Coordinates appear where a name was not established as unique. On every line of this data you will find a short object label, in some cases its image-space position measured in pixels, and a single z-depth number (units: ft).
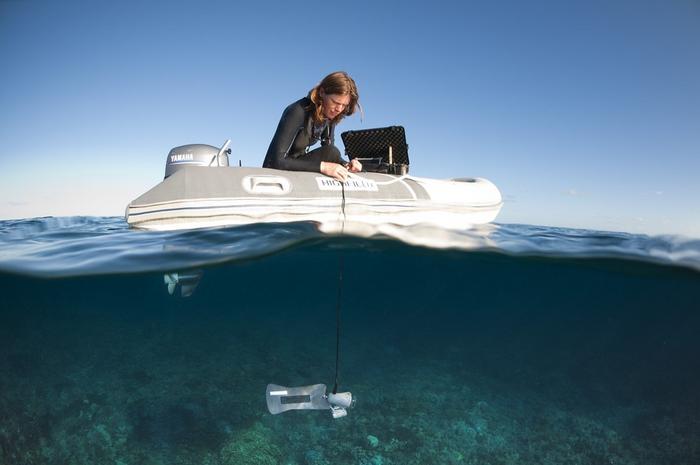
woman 13.34
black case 17.47
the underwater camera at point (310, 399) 10.50
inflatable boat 12.25
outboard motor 15.58
